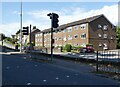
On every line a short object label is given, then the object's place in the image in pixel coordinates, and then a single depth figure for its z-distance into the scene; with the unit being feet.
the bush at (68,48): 70.08
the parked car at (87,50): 64.18
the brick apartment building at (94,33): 80.44
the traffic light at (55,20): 25.59
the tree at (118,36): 90.46
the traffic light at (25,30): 36.48
